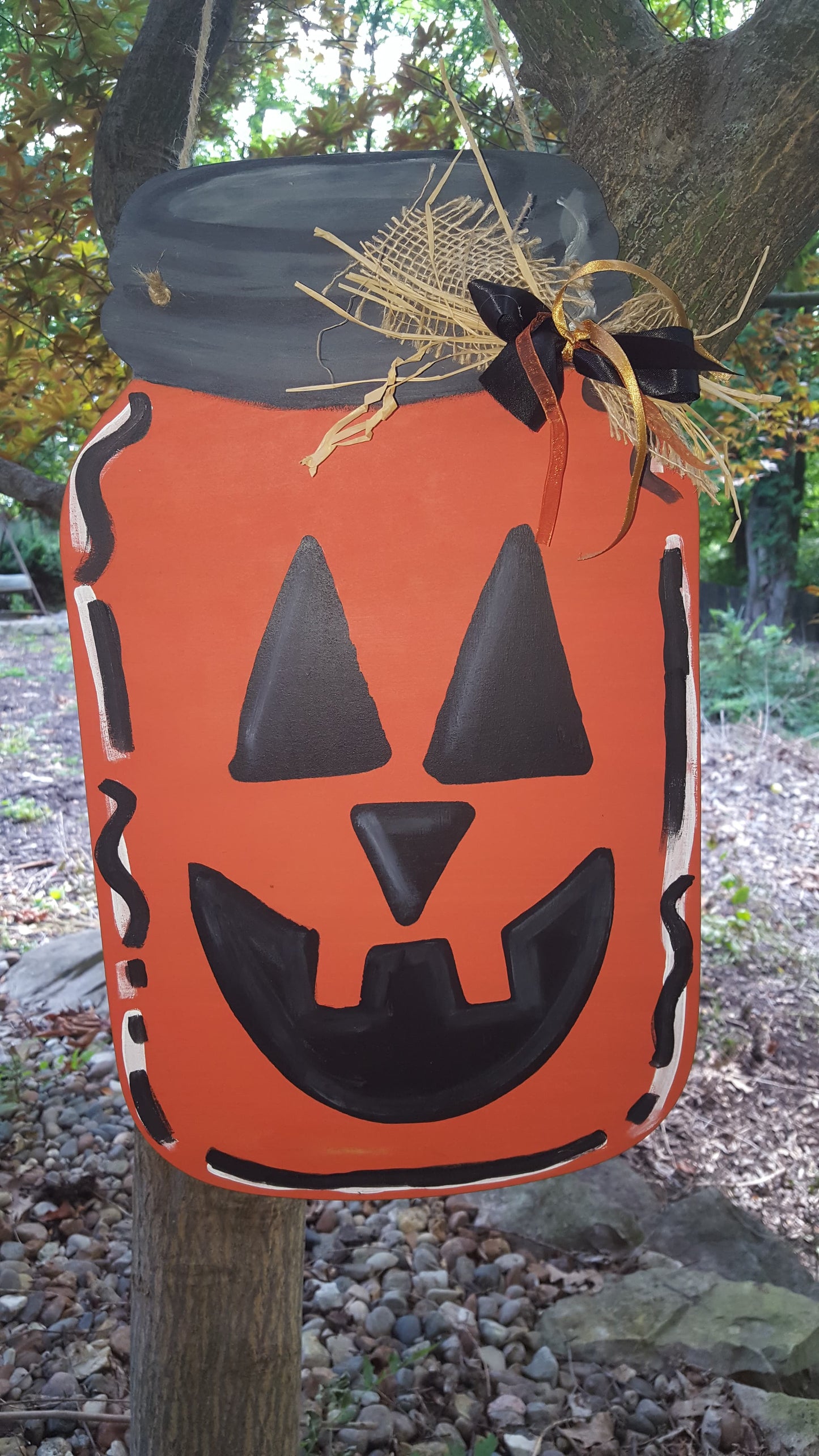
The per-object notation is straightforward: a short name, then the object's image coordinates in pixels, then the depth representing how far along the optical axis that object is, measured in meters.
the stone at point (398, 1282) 1.79
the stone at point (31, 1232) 1.82
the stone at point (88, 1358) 1.53
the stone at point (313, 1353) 1.62
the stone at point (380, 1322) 1.69
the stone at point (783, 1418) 1.42
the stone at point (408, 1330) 1.68
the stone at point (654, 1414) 1.51
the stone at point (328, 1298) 1.77
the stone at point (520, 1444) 1.44
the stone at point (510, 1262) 1.88
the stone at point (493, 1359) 1.62
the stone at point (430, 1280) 1.81
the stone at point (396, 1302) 1.73
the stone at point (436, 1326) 1.69
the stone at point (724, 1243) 1.88
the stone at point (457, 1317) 1.71
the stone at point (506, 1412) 1.52
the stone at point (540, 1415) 1.51
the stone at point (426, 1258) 1.86
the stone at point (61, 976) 2.64
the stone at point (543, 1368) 1.61
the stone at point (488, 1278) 1.84
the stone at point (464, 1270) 1.85
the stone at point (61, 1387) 1.47
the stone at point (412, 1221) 1.97
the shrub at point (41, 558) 8.07
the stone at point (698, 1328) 1.62
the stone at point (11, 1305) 1.64
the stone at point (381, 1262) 1.85
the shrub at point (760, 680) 5.36
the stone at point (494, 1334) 1.69
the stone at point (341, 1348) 1.64
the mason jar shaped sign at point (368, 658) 0.66
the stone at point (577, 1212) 1.98
